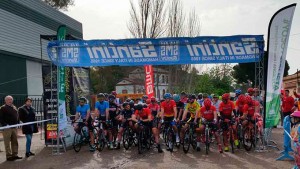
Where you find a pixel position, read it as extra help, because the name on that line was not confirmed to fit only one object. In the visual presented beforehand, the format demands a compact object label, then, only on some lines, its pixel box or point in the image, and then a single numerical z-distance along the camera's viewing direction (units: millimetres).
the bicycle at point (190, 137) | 11752
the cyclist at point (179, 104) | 12719
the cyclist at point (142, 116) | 12078
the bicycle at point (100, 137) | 12414
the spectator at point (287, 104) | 15508
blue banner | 11977
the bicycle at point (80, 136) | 12625
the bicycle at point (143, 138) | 11759
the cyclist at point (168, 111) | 12086
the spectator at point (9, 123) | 11078
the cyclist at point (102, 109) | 12709
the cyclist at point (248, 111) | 11672
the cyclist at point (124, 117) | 12492
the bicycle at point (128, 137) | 12516
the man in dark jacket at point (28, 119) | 11719
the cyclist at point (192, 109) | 12039
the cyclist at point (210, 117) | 11477
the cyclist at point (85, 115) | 12555
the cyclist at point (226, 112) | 11539
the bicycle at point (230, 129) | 11461
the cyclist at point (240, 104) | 12773
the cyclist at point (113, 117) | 13005
